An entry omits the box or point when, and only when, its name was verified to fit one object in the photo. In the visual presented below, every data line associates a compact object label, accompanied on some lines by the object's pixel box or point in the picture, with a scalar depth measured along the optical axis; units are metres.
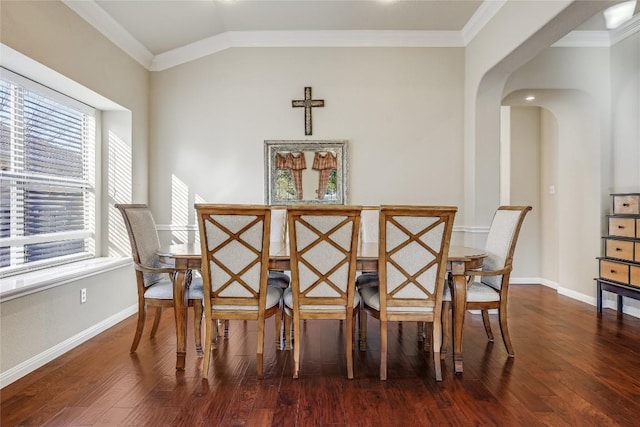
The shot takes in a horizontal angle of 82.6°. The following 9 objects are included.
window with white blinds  2.54
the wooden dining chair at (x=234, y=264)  2.10
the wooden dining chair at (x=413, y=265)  2.10
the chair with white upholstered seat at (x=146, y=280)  2.52
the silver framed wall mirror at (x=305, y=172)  4.10
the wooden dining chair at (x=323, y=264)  2.09
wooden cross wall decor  4.08
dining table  2.28
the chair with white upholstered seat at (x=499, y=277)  2.46
